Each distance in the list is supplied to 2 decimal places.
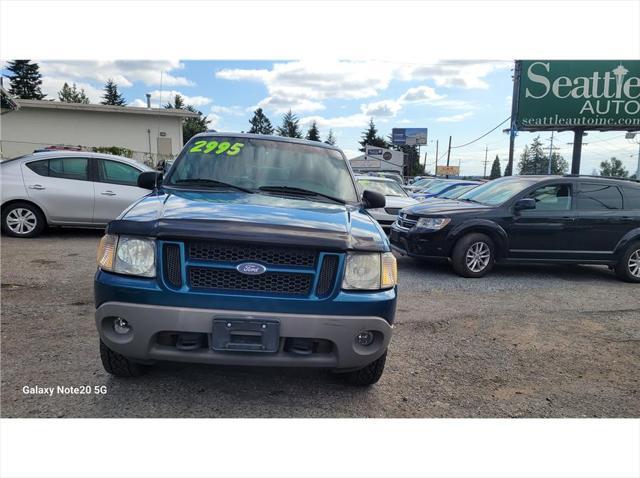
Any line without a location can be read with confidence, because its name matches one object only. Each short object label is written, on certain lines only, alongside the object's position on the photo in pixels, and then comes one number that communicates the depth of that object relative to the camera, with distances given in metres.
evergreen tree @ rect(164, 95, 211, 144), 60.46
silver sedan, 7.91
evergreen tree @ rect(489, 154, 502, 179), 125.61
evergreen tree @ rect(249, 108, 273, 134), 88.12
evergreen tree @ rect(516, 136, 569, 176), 89.94
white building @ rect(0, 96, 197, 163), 27.52
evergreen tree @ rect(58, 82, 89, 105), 67.56
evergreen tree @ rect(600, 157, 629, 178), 89.06
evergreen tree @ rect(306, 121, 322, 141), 73.51
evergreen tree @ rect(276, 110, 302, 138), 81.69
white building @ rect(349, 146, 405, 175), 49.74
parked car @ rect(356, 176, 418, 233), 10.02
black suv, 6.86
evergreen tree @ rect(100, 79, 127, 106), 74.38
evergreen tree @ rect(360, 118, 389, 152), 82.19
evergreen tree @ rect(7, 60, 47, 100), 56.50
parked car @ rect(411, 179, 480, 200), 16.68
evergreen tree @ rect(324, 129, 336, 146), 82.07
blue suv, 2.53
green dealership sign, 22.53
